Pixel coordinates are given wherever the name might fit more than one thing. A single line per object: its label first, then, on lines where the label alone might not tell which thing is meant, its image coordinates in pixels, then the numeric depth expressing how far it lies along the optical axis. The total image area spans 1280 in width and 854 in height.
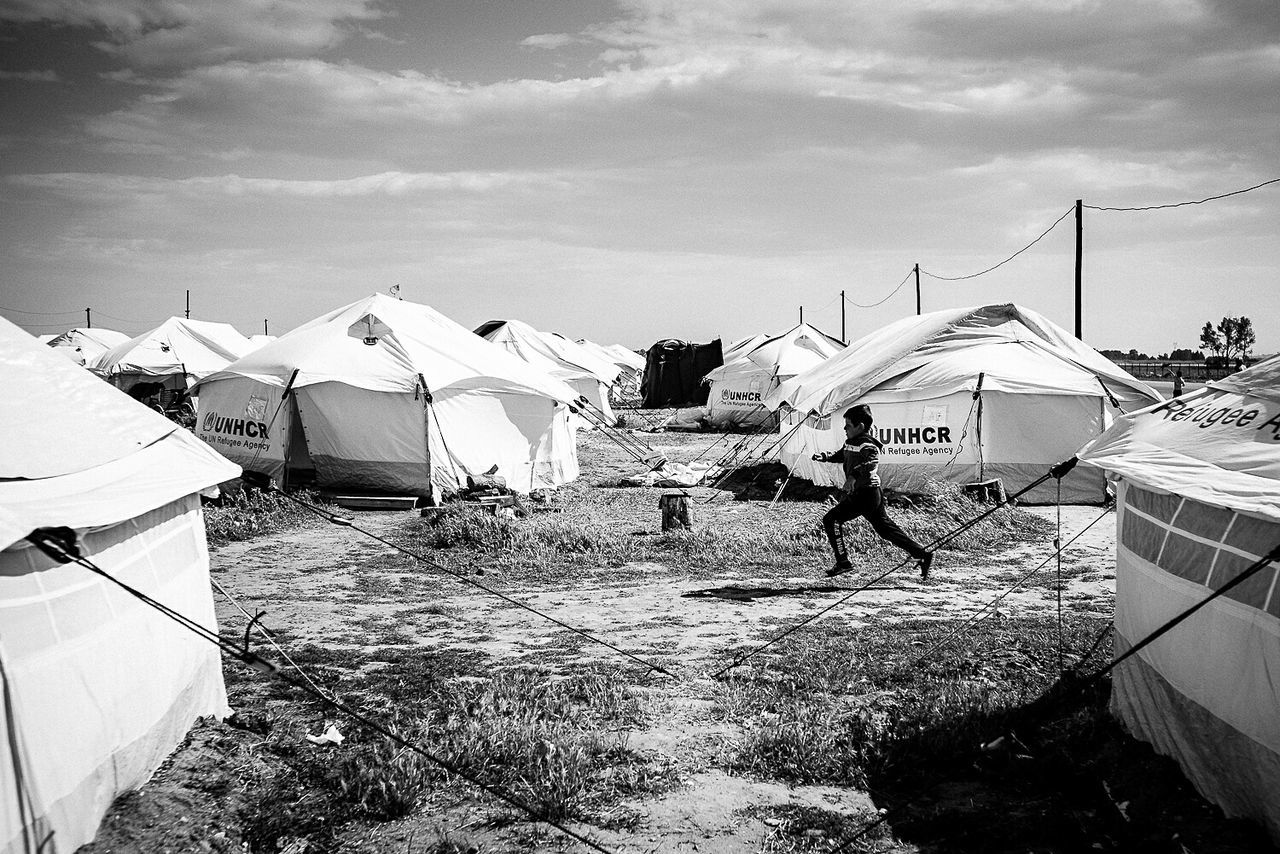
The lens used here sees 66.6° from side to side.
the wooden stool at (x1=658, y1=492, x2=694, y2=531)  13.64
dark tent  45.81
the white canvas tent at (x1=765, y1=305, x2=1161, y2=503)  16.30
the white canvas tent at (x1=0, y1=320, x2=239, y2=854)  4.04
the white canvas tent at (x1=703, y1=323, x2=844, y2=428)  35.00
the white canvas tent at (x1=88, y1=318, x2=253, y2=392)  33.09
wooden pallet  16.30
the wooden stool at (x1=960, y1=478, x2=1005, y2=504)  15.57
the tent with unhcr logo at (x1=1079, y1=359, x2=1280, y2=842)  4.43
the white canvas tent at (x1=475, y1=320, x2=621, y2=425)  35.31
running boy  10.21
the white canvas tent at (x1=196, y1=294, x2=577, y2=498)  16.84
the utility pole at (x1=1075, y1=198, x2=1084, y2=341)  24.69
